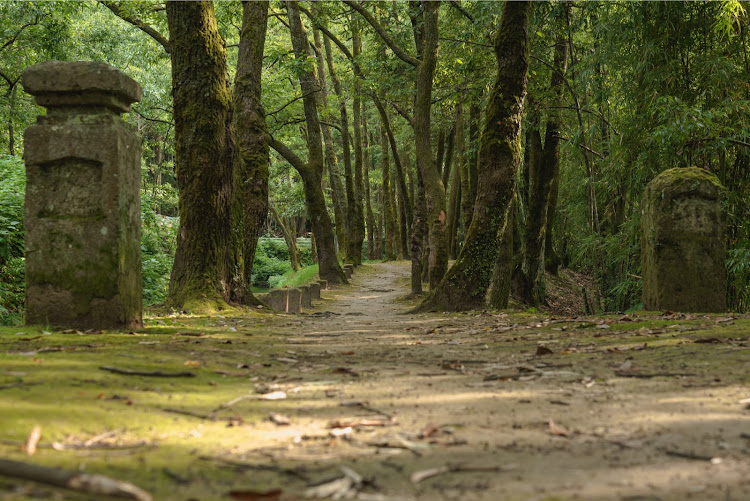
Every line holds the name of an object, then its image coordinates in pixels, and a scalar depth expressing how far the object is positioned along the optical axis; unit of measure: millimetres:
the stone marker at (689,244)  7184
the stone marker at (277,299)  10547
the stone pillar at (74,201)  5008
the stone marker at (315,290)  14045
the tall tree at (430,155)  13305
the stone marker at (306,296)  12165
